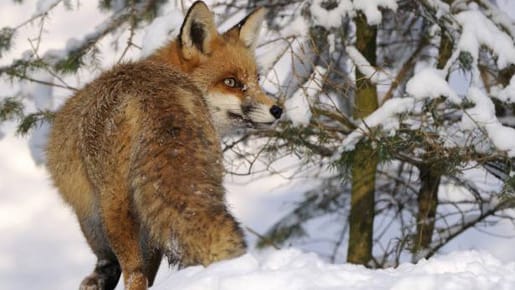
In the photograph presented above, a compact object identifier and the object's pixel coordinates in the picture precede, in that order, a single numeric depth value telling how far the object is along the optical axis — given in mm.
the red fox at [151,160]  7672
